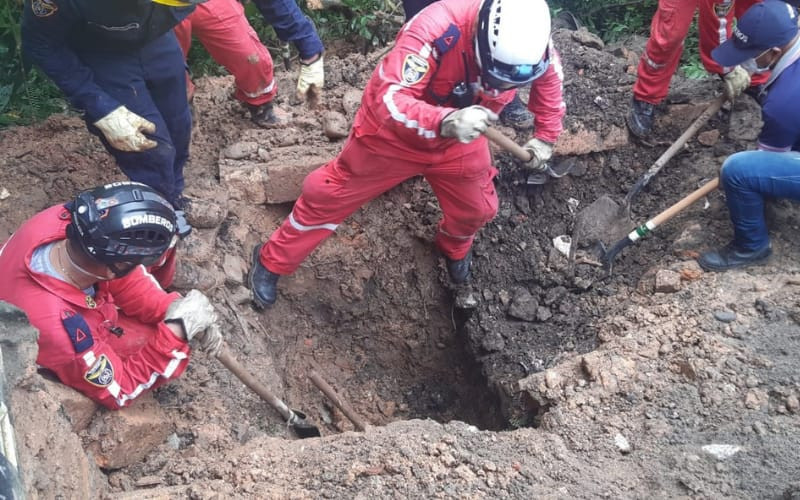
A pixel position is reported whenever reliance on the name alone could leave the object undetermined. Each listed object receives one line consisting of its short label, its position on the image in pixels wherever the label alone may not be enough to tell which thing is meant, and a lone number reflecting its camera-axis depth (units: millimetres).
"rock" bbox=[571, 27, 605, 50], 5246
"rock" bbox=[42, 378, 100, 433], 2623
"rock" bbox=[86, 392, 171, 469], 2781
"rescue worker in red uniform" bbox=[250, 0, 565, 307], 2982
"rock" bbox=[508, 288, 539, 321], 4219
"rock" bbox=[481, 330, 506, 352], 4137
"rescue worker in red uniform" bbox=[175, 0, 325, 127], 4039
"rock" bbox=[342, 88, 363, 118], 4641
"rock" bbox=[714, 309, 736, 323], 3340
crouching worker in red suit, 2553
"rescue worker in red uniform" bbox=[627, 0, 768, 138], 4344
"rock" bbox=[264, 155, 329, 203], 4301
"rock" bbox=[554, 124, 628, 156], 4527
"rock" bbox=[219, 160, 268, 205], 4320
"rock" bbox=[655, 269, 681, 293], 3760
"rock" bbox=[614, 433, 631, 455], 2809
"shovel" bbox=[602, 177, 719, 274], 3941
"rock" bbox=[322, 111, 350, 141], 4457
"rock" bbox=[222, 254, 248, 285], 4082
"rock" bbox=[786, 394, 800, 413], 2822
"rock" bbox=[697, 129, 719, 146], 4578
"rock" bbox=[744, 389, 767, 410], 2873
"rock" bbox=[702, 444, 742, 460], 2684
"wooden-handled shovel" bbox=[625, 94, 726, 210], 4211
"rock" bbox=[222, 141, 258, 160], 4438
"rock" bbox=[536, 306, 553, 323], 4176
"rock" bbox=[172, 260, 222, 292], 3719
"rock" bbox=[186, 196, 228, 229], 4039
